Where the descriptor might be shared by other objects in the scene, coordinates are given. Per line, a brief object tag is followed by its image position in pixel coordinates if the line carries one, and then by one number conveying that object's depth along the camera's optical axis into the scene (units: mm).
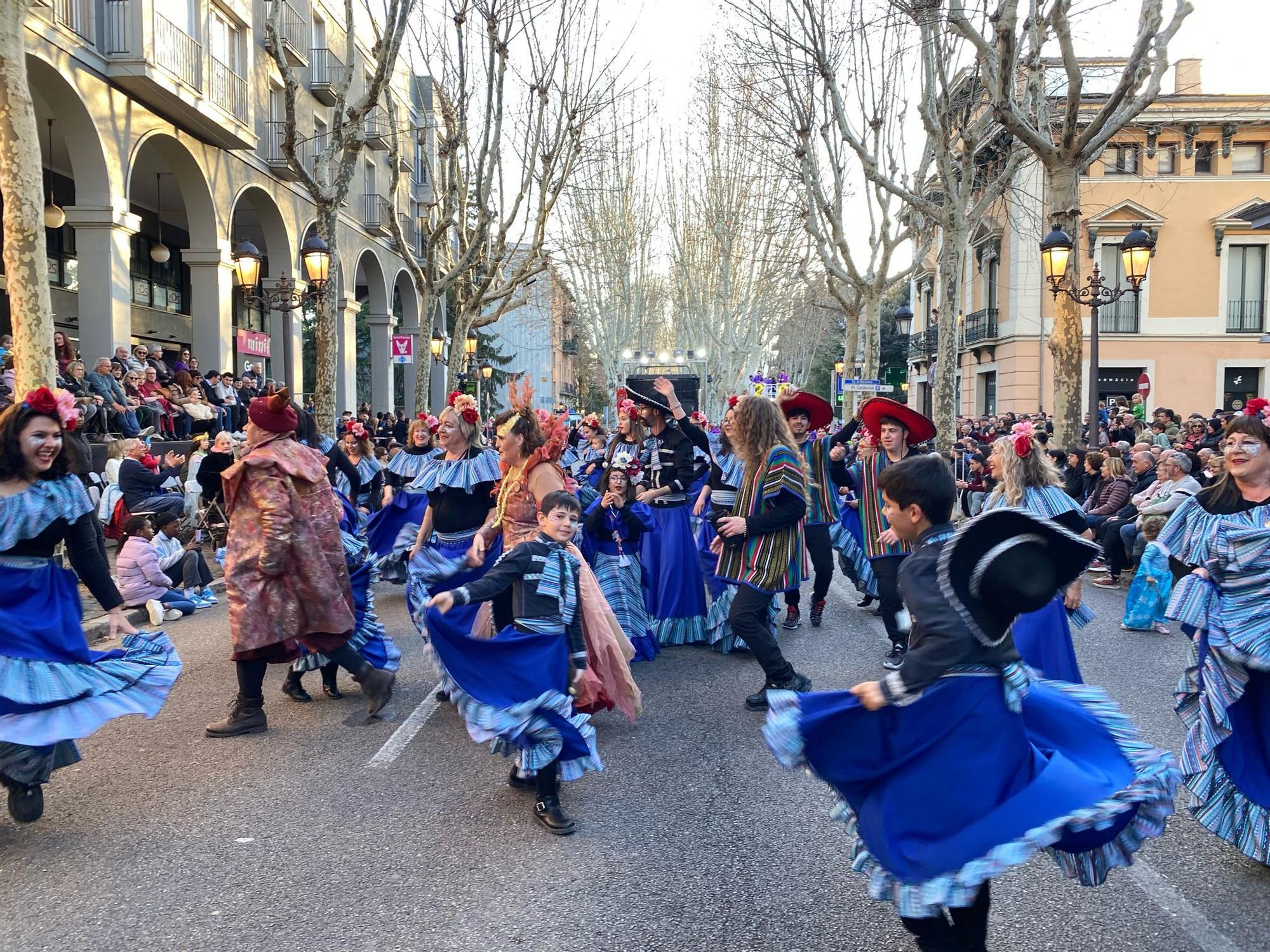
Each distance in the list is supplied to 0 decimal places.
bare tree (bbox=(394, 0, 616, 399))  19234
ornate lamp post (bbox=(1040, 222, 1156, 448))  14469
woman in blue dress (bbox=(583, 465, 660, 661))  7012
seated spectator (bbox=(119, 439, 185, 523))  10555
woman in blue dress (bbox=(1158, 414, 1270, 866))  3773
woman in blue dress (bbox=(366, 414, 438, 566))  8531
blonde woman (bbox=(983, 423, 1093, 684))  4629
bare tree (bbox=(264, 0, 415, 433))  14086
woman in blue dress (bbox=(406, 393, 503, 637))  6523
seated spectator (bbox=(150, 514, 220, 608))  10227
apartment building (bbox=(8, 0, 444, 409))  16141
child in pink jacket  9469
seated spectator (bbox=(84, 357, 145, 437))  14453
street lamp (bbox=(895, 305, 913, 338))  28078
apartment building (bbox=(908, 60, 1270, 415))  34625
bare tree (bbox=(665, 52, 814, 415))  33688
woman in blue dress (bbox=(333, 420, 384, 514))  11000
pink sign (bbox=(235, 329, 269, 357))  22000
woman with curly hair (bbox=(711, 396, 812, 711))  6047
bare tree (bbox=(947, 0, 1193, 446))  13031
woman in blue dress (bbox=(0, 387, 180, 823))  4121
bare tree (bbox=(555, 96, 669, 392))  35688
